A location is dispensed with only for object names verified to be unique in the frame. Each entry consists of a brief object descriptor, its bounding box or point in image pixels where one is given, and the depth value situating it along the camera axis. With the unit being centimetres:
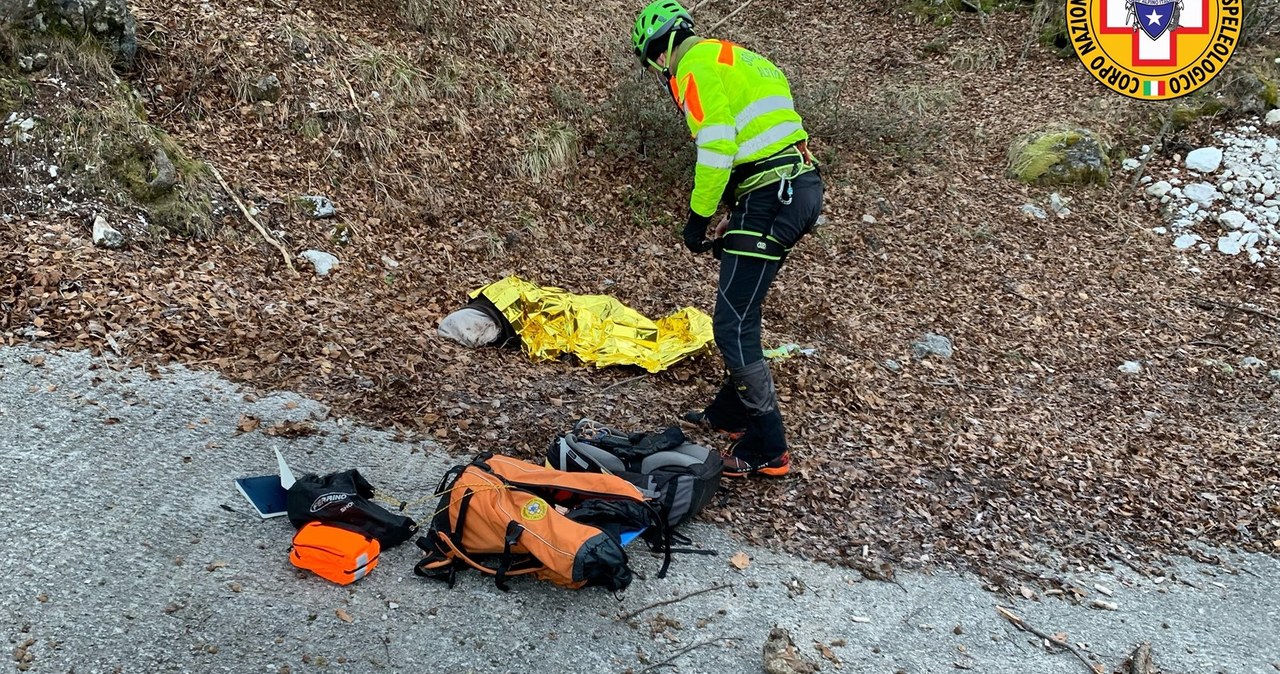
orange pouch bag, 337
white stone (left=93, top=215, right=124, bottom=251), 550
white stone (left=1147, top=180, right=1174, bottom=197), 982
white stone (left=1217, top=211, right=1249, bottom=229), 920
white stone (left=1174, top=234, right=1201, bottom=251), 910
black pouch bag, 356
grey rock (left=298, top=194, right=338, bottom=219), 661
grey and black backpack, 403
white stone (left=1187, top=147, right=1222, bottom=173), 994
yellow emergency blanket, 585
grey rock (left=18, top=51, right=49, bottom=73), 617
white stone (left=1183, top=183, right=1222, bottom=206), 960
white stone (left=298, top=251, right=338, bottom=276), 612
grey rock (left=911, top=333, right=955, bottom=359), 687
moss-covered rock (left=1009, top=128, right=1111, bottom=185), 1005
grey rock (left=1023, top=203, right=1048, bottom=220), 959
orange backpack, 341
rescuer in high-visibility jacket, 410
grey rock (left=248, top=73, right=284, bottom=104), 716
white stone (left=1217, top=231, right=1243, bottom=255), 898
